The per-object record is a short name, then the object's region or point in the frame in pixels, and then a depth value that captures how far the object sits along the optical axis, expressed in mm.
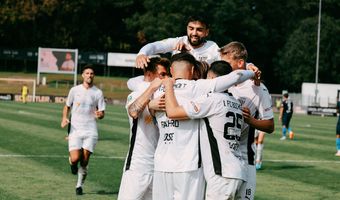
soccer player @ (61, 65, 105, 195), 14602
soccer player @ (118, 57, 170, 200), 8789
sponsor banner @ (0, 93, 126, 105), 67669
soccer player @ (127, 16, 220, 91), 8805
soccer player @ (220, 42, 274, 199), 8195
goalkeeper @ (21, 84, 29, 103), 59691
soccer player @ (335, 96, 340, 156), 23312
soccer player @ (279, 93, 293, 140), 29969
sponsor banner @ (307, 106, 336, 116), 67688
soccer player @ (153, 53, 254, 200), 7613
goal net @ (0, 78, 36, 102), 72938
